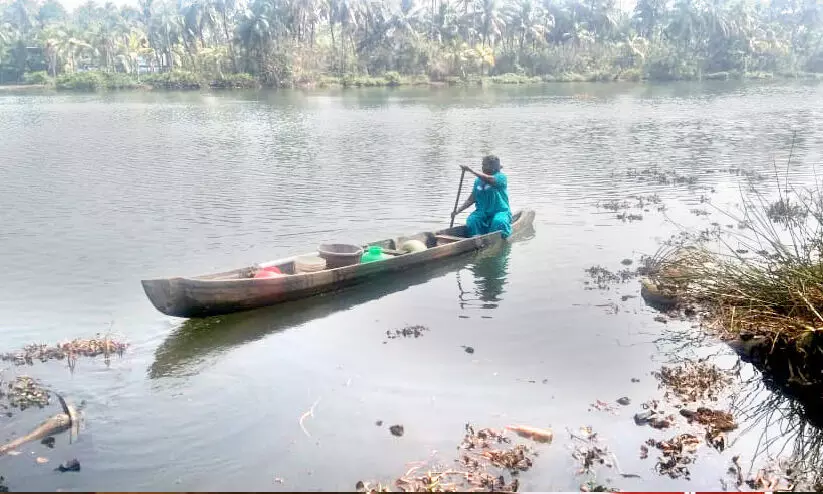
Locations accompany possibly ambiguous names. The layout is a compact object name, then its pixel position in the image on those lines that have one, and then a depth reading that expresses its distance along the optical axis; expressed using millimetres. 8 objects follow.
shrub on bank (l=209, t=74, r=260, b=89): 64500
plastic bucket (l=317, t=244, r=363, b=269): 9852
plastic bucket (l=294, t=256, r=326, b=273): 10008
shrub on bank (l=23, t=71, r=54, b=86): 72125
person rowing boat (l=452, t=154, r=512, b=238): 11990
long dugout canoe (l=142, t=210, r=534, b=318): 8195
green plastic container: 10578
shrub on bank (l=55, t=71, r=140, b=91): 67062
